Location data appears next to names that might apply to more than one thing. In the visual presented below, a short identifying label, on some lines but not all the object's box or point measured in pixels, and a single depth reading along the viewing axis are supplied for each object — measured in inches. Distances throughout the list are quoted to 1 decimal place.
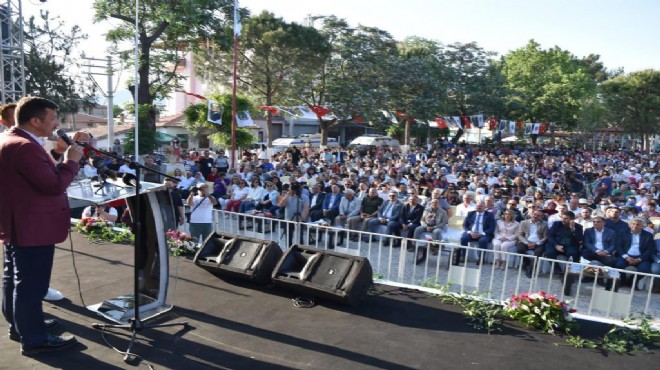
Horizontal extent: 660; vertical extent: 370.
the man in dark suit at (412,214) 341.8
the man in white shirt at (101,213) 278.1
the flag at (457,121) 1187.3
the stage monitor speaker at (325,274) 175.0
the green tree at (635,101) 1505.9
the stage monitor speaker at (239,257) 193.3
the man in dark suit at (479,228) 310.0
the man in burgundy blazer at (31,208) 116.5
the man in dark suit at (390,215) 349.4
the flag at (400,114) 1072.8
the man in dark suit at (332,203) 388.5
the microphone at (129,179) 137.8
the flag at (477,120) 1224.3
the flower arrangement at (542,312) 167.5
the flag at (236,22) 580.4
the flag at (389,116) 1049.6
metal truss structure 553.9
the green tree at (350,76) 989.8
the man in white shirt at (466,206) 361.1
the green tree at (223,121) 769.6
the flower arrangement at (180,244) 237.3
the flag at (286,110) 781.5
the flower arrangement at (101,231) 254.2
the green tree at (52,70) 973.2
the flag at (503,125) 1334.9
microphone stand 132.3
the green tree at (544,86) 1469.0
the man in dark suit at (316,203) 394.6
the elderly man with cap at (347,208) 375.2
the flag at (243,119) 735.5
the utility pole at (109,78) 735.7
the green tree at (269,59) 887.7
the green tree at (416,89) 1068.5
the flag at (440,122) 1146.8
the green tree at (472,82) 1337.4
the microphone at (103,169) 139.8
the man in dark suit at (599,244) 274.2
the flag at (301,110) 791.7
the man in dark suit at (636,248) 267.0
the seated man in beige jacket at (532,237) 294.7
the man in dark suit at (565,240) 285.7
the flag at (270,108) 780.8
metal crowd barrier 195.9
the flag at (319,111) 875.4
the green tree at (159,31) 723.4
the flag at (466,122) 1214.6
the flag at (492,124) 1333.4
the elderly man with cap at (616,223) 278.7
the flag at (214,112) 693.9
